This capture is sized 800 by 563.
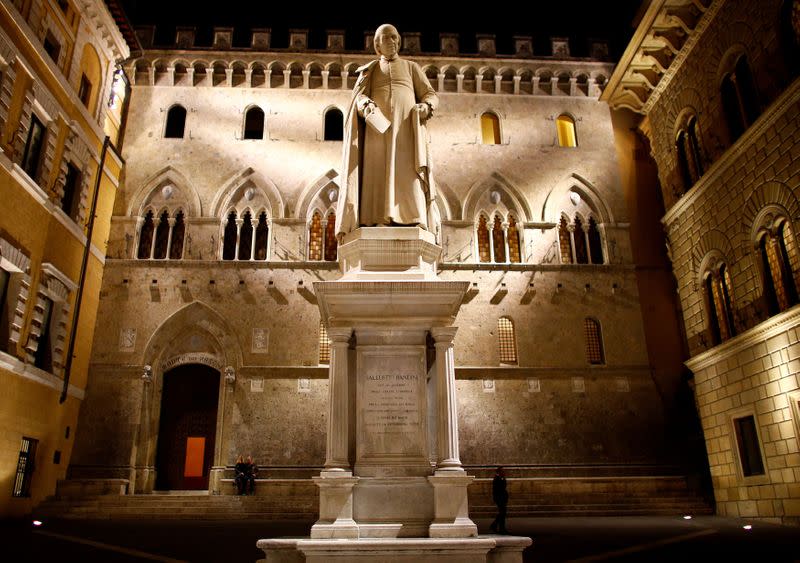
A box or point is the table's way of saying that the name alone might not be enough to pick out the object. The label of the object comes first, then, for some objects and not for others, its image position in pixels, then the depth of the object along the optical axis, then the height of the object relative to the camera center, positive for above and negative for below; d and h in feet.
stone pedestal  19.43 +2.61
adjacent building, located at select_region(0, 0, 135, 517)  47.96 +23.51
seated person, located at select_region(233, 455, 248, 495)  56.49 +1.64
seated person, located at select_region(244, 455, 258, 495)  56.49 +1.45
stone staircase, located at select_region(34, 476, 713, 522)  48.91 -0.68
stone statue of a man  24.57 +13.37
